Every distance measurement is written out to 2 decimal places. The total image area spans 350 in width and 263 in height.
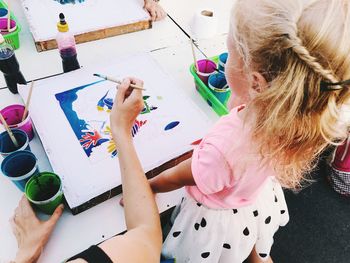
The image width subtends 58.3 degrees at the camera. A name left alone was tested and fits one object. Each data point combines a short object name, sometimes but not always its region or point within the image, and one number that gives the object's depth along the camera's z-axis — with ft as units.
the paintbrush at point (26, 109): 2.85
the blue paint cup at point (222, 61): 3.60
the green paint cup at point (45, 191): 2.44
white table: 2.45
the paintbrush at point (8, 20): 3.63
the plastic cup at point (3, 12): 3.93
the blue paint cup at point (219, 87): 3.38
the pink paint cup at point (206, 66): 3.64
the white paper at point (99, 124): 2.67
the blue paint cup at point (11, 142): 2.68
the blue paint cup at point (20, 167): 2.50
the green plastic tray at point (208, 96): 3.35
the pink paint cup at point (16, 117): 2.93
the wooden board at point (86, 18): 3.86
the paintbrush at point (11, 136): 2.52
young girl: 1.66
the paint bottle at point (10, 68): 3.14
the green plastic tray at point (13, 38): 3.65
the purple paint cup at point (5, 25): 3.73
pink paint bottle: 3.38
